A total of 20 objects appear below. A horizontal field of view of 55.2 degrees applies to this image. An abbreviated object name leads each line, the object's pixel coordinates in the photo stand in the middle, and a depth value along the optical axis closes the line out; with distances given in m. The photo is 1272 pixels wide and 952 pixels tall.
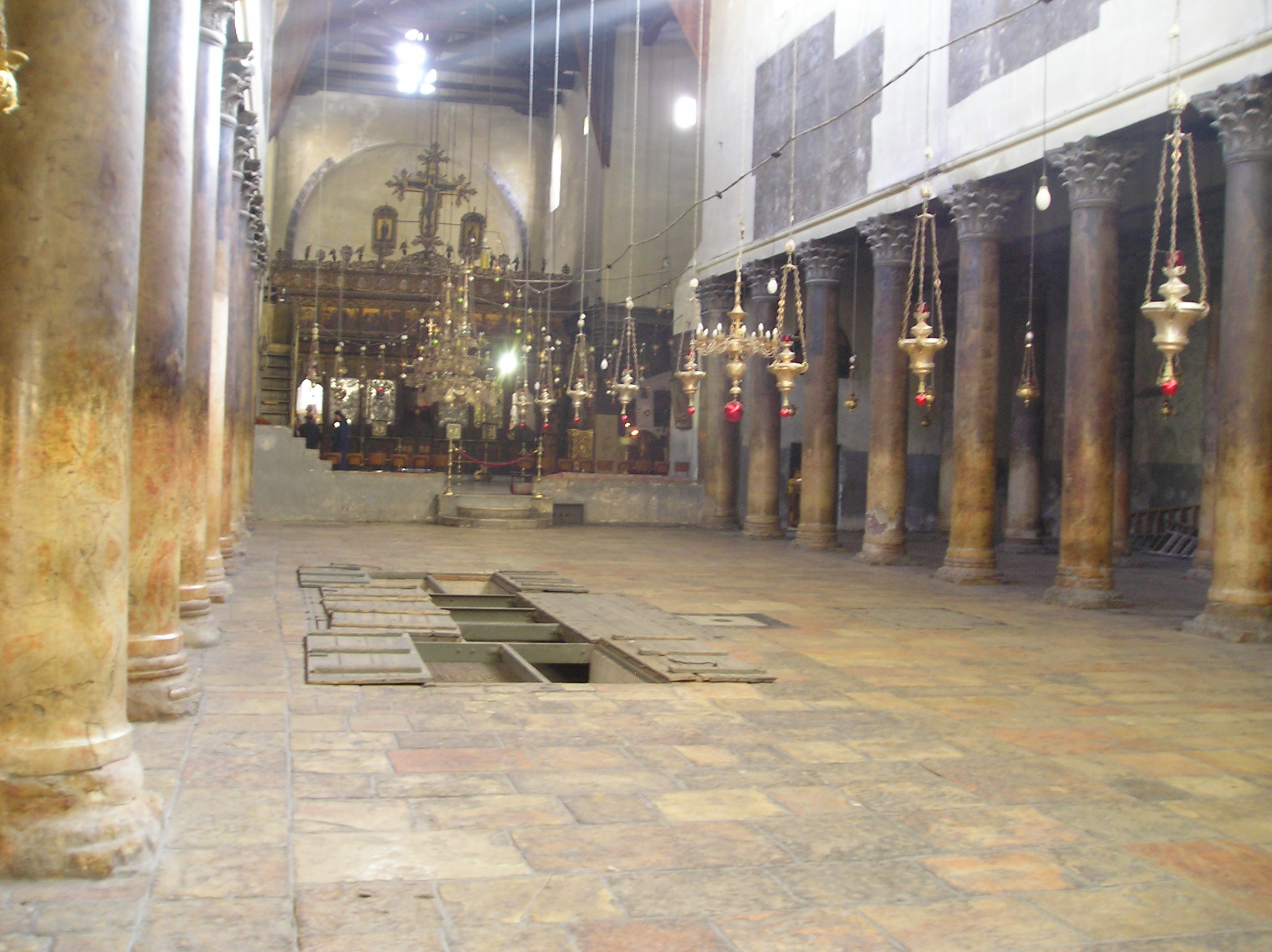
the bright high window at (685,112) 24.73
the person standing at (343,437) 22.41
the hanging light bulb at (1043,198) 10.62
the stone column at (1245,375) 9.28
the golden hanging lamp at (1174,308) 8.12
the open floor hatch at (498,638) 6.73
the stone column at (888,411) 14.88
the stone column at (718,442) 19.81
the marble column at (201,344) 6.97
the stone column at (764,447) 18.47
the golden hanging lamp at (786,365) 12.43
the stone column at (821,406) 16.52
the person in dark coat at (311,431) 21.80
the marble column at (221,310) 8.91
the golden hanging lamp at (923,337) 11.30
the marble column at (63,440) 3.36
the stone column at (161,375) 5.26
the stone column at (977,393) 12.90
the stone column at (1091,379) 11.09
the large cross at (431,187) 26.05
